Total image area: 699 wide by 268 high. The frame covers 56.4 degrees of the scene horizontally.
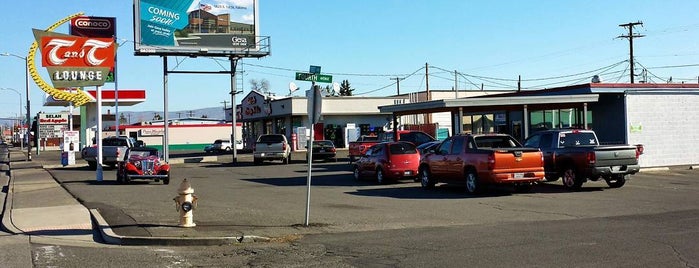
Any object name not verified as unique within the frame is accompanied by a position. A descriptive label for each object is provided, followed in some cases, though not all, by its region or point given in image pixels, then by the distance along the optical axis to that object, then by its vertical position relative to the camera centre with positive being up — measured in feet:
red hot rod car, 75.15 -2.85
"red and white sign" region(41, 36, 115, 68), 78.79 +11.48
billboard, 129.08 +23.83
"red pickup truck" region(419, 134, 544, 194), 54.90 -2.04
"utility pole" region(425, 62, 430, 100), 207.10 +19.93
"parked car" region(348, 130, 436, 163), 109.91 +0.05
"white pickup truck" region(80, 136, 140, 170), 110.93 -1.06
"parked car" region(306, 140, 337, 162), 128.26 -1.68
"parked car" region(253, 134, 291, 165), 123.65 -1.10
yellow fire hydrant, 37.52 -3.48
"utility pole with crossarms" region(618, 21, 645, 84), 198.59 +30.97
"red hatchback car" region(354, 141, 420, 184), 71.05 -2.28
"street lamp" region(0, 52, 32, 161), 175.42 +14.90
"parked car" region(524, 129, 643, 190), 58.75 -1.84
